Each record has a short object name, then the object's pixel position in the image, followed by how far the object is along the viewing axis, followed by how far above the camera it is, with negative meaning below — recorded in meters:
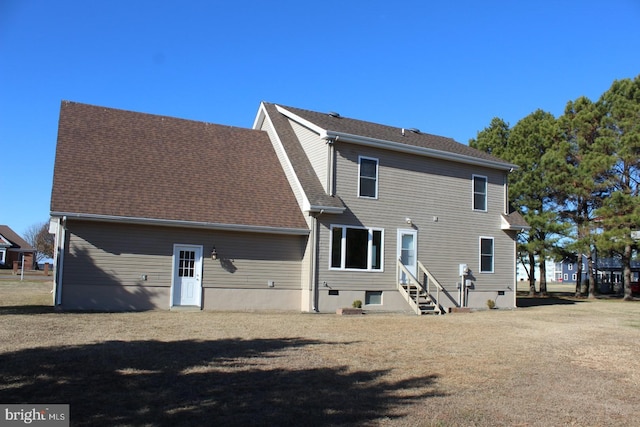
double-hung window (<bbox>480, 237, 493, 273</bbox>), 21.97 +0.72
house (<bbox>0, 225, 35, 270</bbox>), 60.41 +0.97
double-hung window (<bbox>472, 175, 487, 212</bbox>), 21.95 +3.09
